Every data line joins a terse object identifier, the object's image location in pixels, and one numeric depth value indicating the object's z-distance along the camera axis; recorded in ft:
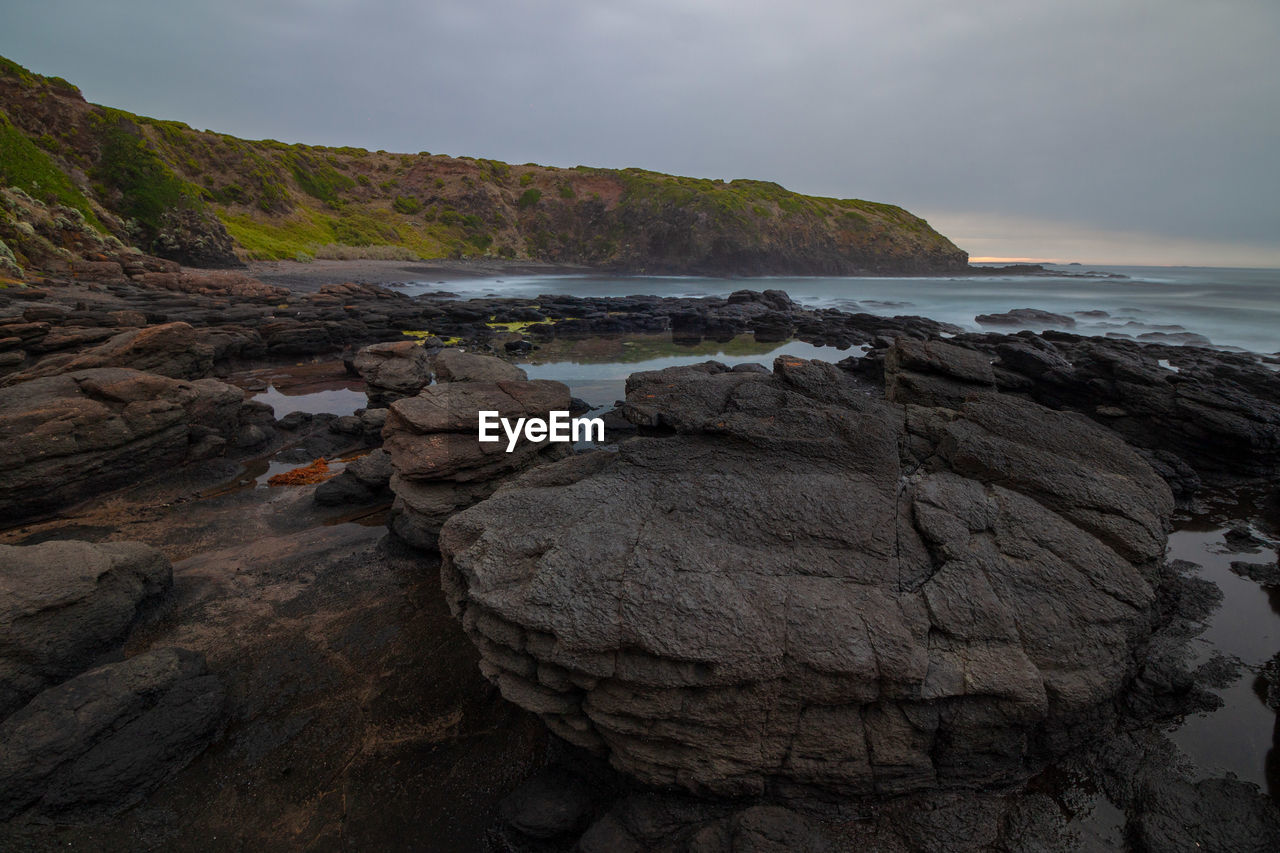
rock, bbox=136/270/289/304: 101.86
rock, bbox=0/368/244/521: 28.14
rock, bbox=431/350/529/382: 35.86
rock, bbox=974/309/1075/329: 143.33
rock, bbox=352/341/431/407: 49.16
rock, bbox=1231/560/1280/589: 24.68
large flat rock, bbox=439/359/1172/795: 13.29
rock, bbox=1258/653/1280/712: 18.14
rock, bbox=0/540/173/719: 17.07
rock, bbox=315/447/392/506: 32.19
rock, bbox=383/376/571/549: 27.14
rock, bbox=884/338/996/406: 33.37
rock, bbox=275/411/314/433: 44.47
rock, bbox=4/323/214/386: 39.11
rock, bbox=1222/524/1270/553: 27.89
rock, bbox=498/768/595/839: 14.12
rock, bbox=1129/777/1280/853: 13.15
